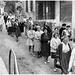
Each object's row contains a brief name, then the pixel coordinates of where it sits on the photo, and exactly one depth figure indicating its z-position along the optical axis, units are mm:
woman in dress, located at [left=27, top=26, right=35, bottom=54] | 12273
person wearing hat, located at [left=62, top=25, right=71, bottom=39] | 11864
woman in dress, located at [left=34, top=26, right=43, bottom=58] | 11420
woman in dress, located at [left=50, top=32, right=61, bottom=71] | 9562
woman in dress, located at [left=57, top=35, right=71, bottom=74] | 8430
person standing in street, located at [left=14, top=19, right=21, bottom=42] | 15856
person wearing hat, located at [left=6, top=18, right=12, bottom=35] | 17703
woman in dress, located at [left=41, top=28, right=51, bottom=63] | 10816
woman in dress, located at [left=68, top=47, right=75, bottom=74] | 6480
